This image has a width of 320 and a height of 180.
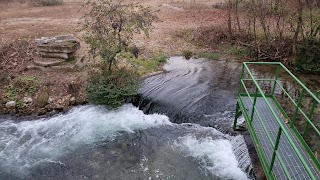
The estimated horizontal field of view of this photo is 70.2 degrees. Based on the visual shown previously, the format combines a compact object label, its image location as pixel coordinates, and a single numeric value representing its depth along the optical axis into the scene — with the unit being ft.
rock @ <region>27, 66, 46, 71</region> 31.80
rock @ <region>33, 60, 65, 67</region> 31.71
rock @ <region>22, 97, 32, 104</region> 28.19
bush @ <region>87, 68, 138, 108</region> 26.13
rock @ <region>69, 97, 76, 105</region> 28.16
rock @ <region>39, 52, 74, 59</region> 32.14
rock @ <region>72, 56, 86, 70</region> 31.96
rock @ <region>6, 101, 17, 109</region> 27.73
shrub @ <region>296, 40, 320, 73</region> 32.79
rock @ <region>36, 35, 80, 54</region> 31.77
